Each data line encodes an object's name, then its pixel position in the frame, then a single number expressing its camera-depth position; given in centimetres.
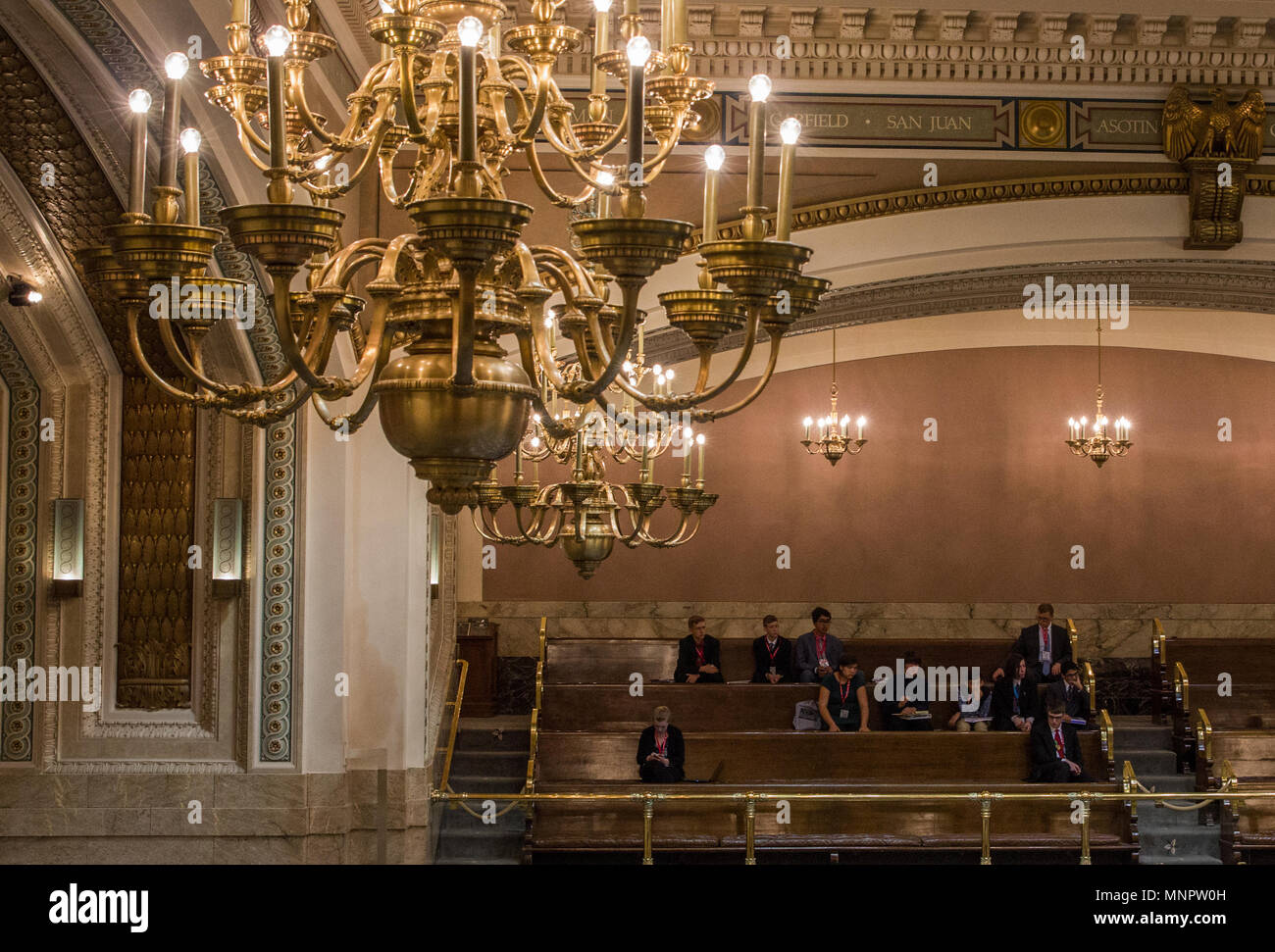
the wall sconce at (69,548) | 807
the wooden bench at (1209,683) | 1168
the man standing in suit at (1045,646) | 1185
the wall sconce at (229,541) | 813
